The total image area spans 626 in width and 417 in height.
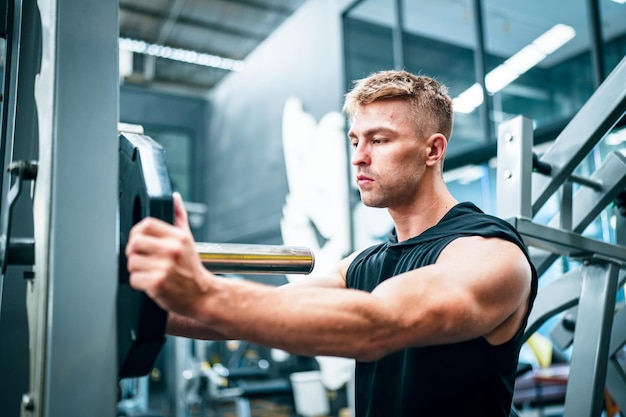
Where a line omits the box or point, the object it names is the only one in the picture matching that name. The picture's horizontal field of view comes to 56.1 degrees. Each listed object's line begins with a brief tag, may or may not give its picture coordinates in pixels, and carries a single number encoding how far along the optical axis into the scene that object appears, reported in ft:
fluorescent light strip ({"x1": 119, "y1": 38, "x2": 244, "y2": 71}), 30.71
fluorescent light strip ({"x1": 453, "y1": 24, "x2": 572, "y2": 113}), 16.88
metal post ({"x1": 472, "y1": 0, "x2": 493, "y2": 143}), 15.20
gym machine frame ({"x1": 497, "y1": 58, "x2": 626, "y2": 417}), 5.03
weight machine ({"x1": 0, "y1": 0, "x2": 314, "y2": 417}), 2.47
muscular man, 2.53
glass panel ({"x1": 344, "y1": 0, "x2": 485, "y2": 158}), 19.13
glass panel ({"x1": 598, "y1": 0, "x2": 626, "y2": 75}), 13.41
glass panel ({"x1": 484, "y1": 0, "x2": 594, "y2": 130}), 16.58
